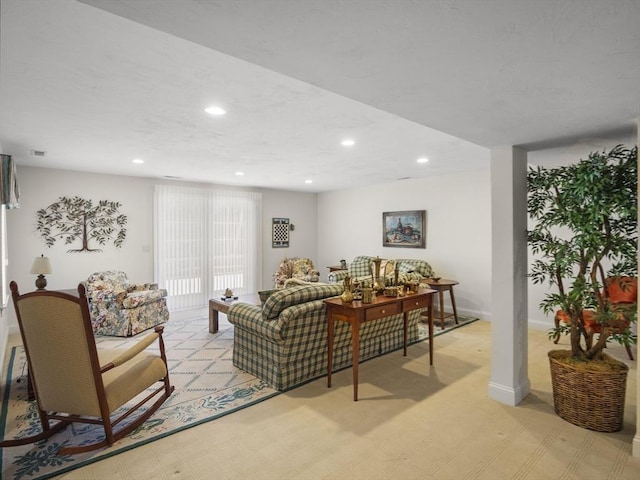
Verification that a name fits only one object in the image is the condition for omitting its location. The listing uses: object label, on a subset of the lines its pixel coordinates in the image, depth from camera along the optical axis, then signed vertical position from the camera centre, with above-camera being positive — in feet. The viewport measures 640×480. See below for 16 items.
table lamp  14.12 -1.04
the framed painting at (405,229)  20.79 +0.63
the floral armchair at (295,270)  23.73 -2.29
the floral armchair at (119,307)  15.67 -3.19
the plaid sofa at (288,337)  10.02 -3.14
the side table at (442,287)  16.71 -2.51
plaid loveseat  12.77 -1.66
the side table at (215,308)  15.38 -3.22
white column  9.27 -1.04
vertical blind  20.83 -0.16
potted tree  7.68 -0.77
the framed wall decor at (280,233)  25.95 +0.51
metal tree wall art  17.08 +1.03
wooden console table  9.46 -2.21
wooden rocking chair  7.02 -2.72
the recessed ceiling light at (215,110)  9.00 +3.60
